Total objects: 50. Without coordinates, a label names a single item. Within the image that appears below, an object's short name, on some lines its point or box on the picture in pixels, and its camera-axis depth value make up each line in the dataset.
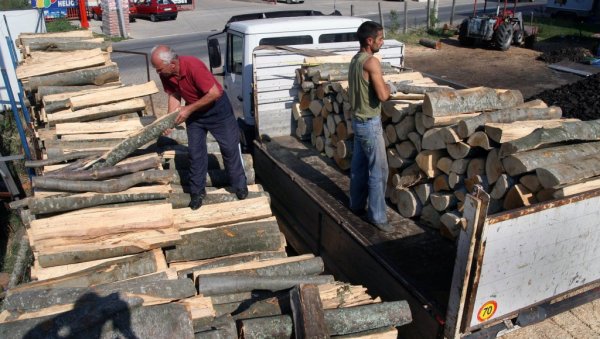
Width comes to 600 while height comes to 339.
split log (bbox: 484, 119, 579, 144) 3.91
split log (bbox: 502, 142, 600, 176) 3.66
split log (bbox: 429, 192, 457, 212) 4.42
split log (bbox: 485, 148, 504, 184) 3.98
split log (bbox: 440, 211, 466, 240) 4.16
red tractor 19.03
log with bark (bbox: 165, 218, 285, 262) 4.09
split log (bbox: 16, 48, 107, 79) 6.79
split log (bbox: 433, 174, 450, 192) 4.53
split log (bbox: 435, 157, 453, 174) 4.44
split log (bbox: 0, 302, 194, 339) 2.65
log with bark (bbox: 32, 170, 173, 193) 4.04
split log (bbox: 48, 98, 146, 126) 5.76
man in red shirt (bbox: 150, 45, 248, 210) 4.32
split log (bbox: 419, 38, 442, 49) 20.34
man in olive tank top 4.31
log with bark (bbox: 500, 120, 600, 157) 3.79
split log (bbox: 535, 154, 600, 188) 3.45
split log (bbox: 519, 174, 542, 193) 3.64
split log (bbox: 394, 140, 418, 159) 4.90
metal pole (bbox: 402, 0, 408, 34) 23.28
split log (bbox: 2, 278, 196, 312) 3.08
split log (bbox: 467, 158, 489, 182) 4.20
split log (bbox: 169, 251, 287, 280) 3.90
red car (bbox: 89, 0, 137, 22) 28.55
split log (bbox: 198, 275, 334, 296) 3.45
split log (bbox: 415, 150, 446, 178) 4.61
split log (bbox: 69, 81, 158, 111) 5.92
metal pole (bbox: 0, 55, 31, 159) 7.64
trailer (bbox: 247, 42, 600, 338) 2.91
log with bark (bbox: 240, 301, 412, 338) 2.86
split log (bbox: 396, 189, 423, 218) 4.71
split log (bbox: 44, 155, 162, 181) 4.24
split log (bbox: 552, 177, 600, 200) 3.48
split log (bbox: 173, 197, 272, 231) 4.29
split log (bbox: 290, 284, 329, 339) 2.79
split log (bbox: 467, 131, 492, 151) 4.05
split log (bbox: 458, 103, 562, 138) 4.16
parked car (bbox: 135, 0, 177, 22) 28.12
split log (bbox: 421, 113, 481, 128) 4.47
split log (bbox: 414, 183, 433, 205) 4.65
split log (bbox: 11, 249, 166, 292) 3.48
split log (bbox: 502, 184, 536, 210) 3.72
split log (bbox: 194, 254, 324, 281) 3.74
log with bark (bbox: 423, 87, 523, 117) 4.45
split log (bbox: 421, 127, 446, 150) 4.43
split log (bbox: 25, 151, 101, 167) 4.71
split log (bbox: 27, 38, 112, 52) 7.89
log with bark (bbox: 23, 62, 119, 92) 6.70
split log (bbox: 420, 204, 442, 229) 4.54
